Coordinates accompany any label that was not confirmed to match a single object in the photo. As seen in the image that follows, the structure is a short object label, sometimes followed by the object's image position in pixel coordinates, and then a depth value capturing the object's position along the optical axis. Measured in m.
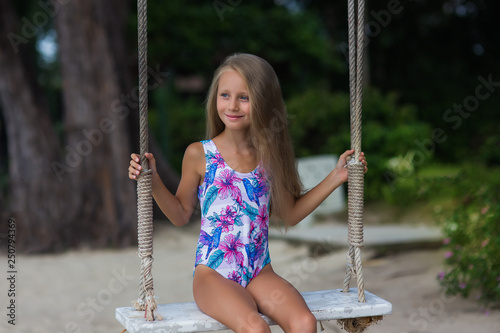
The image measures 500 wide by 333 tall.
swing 2.14
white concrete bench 6.91
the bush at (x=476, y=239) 3.70
